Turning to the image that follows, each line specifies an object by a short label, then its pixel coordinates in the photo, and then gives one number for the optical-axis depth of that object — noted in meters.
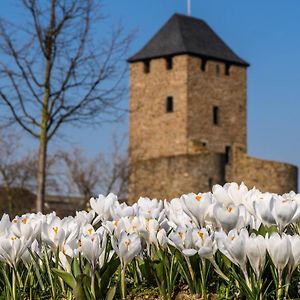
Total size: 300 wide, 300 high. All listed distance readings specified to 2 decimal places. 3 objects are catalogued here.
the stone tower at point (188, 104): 43.94
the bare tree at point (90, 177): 41.22
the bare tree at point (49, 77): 14.37
